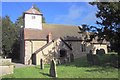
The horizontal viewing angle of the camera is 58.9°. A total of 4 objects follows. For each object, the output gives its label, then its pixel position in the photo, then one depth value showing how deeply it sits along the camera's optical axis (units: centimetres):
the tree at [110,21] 1034
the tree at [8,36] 2387
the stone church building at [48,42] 2039
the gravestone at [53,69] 764
